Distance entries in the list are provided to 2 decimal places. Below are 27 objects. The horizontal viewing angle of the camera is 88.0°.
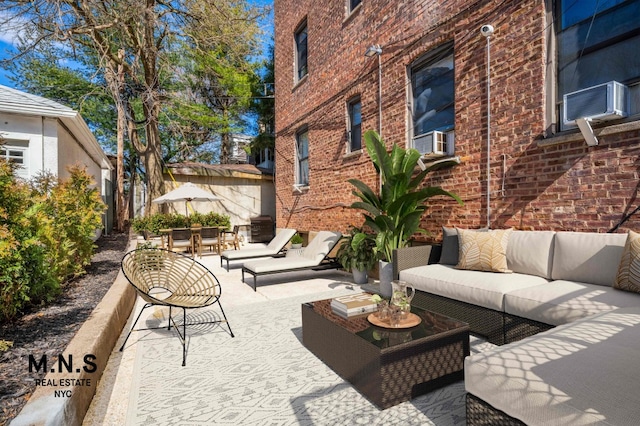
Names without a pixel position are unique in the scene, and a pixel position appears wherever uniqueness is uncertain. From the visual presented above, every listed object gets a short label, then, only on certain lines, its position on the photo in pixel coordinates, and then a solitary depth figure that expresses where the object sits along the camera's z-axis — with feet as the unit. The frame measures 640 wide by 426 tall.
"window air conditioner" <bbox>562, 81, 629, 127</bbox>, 11.08
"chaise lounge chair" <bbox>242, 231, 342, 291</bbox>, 18.92
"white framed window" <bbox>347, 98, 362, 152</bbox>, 24.77
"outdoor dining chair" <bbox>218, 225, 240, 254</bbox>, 33.80
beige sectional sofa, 4.93
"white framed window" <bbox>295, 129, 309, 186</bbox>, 32.60
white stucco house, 23.13
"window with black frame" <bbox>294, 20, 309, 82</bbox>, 32.40
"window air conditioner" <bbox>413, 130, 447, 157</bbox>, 17.38
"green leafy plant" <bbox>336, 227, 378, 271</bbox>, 19.75
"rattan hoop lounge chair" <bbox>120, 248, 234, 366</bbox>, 11.95
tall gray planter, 17.04
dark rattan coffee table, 7.54
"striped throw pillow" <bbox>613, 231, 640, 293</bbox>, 9.05
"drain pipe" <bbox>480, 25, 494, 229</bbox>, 15.28
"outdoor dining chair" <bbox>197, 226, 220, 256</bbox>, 31.53
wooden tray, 8.60
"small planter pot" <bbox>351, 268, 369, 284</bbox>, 20.34
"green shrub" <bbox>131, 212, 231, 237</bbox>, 36.58
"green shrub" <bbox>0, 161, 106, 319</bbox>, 10.69
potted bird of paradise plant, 16.61
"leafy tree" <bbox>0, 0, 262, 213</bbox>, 21.12
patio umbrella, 34.39
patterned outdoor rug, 7.36
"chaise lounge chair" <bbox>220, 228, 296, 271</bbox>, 23.40
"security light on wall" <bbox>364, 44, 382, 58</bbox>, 21.38
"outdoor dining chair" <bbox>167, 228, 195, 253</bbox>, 30.40
